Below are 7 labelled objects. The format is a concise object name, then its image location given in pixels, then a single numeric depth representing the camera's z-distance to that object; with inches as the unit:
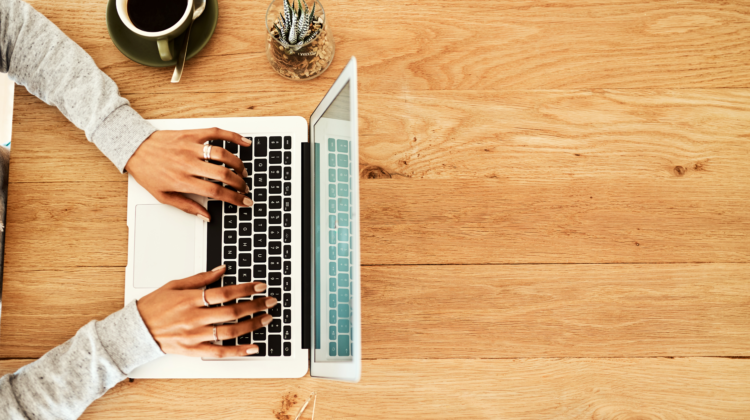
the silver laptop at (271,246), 30.9
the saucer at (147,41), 33.6
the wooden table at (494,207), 32.6
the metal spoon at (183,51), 33.4
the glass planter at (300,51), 31.6
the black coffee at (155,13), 31.5
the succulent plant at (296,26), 30.6
